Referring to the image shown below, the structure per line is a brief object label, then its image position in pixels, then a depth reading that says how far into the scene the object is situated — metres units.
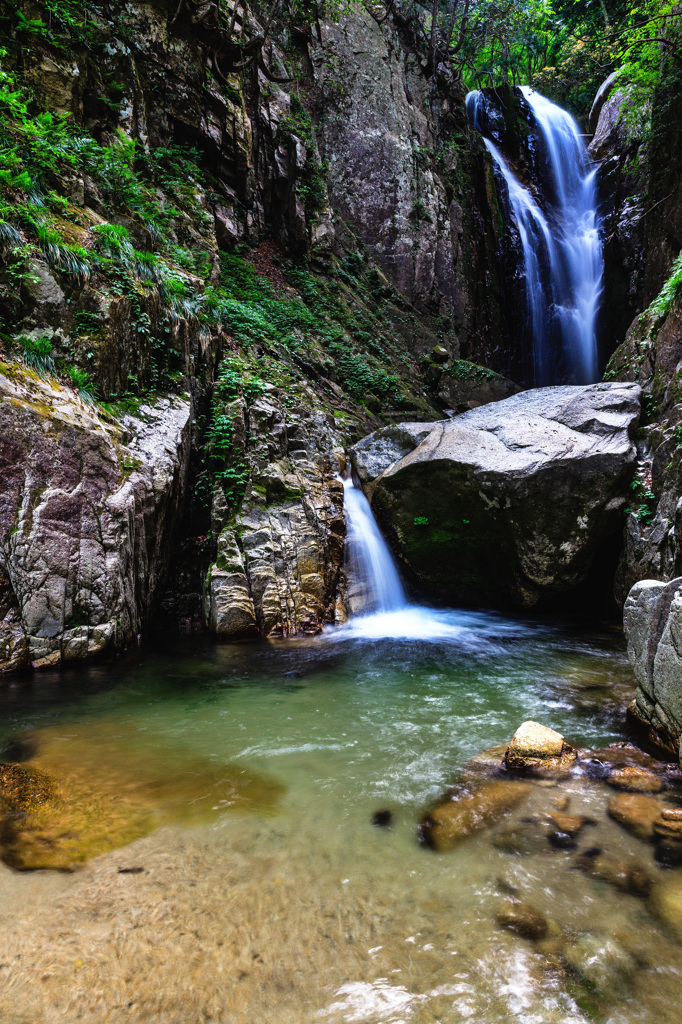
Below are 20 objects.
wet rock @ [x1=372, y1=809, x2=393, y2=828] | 2.88
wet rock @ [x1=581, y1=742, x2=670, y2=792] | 3.31
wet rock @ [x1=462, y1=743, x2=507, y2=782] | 3.39
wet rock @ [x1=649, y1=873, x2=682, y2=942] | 2.12
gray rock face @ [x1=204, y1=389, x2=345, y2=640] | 7.05
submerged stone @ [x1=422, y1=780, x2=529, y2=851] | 2.78
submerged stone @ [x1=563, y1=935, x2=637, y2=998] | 1.86
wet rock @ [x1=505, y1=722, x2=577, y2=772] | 3.46
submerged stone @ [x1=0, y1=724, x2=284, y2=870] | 2.63
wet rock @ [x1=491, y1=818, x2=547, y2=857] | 2.63
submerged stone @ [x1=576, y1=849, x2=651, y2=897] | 2.33
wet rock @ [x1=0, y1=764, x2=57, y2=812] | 2.95
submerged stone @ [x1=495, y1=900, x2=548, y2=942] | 2.12
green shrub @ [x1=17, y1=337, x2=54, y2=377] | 5.79
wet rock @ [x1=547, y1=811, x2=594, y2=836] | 2.78
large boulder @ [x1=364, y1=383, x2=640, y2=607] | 7.17
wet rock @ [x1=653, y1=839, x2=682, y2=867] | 2.47
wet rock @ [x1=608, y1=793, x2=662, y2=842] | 2.73
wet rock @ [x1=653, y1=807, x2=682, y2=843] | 2.67
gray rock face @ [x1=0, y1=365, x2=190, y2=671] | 5.29
